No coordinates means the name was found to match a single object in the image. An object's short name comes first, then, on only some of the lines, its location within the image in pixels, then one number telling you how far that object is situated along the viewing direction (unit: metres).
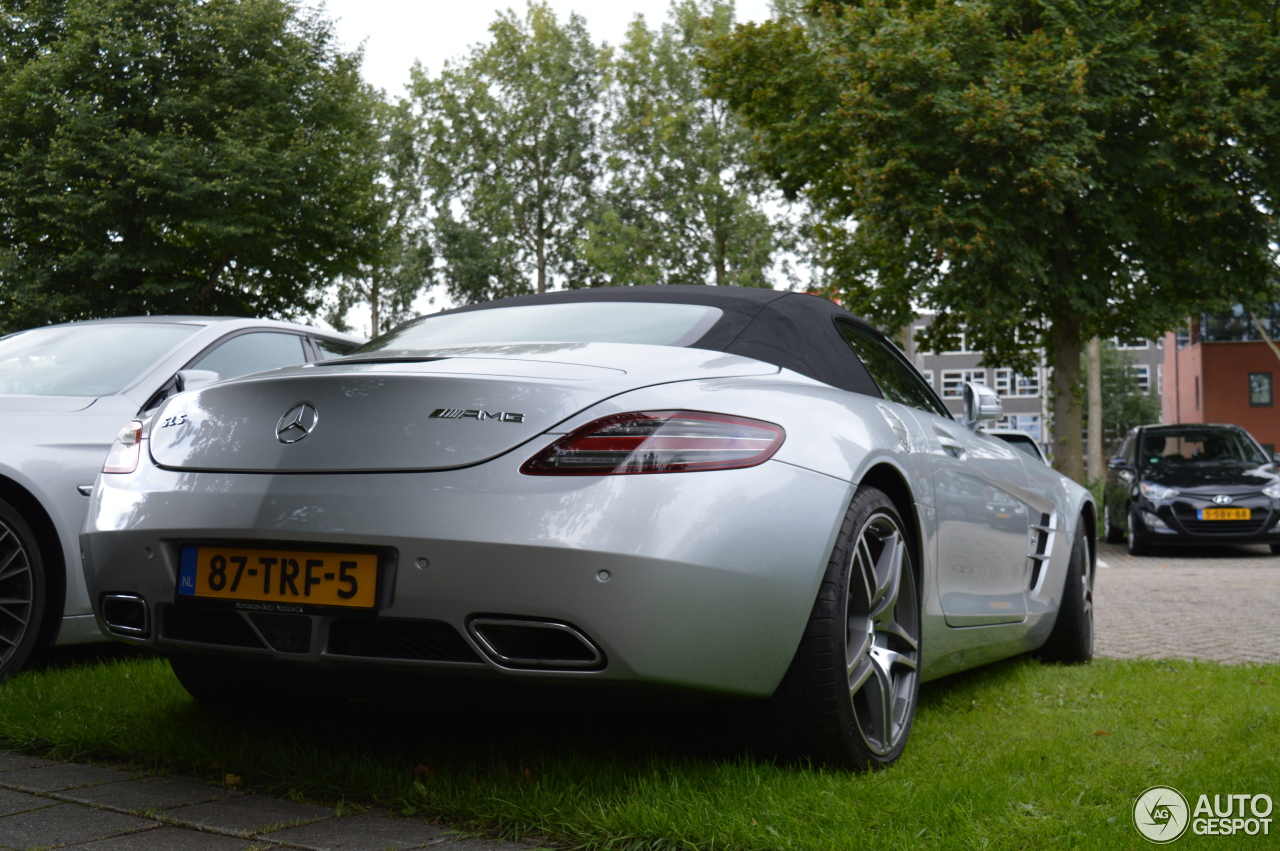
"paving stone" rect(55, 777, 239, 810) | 2.92
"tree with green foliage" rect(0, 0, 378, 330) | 21.89
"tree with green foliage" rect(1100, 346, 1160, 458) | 75.69
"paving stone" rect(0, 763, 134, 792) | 3.09
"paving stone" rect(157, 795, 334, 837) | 2.72
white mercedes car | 4.35
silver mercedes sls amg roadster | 2.63
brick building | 46.53
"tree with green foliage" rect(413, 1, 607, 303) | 42.69
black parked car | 13.77
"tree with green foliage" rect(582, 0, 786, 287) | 38.72
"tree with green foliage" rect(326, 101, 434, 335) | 42.62
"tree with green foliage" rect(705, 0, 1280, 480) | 14.91
